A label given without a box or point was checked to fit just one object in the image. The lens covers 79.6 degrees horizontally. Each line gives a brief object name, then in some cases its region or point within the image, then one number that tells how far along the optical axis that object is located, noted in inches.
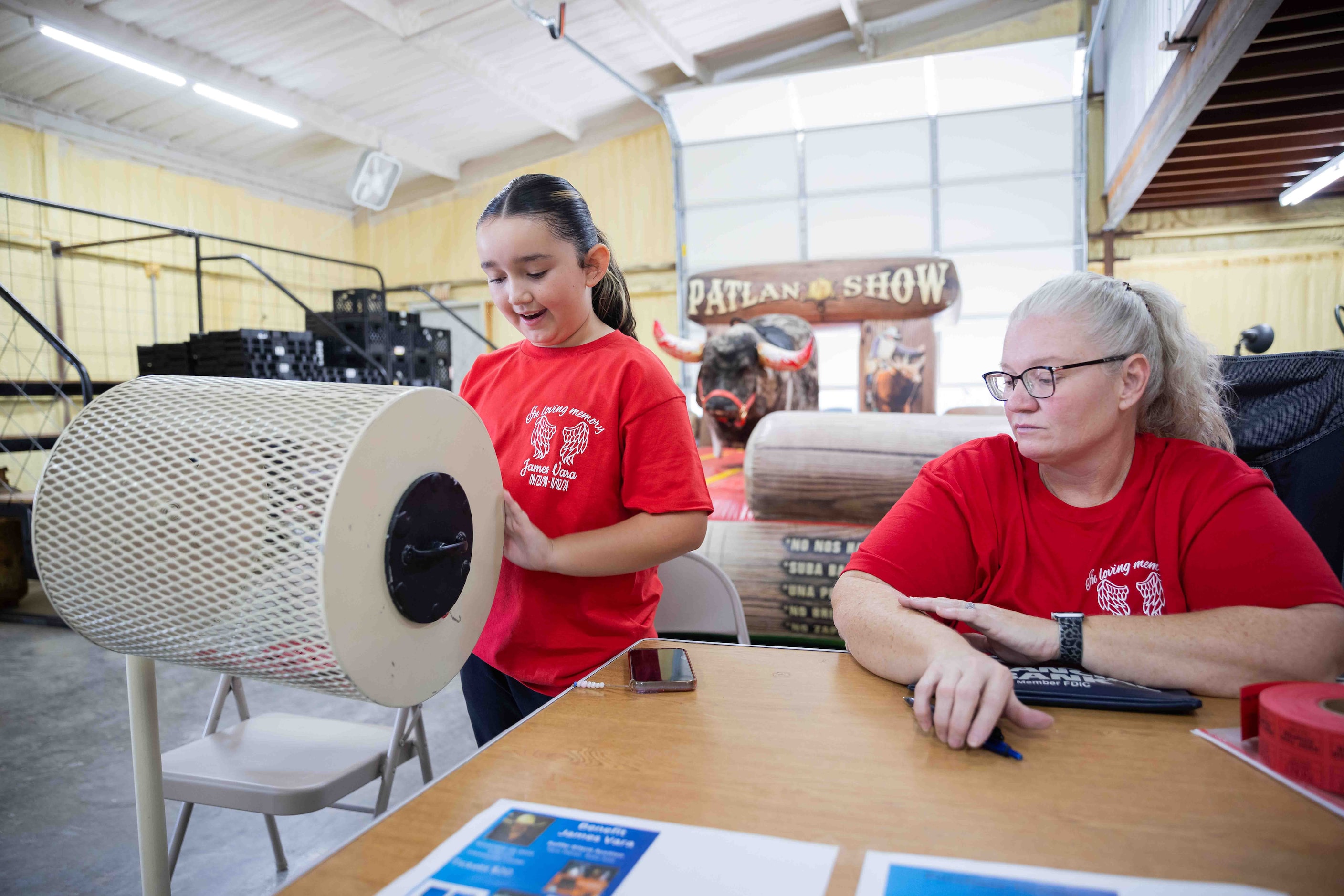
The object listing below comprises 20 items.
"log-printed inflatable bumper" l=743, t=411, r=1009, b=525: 91.6
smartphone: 37.1
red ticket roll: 25.8
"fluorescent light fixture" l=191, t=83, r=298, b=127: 313.9
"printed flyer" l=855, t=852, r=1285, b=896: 21.1
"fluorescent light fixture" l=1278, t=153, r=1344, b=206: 247.2
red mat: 109.3
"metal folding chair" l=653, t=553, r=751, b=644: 59.2
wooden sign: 257.4
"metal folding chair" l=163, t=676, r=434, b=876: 57.4
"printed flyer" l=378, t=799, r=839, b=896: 21.9
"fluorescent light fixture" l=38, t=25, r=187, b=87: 266.4
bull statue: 145.3
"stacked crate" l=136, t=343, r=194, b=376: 262.4
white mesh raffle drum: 26.1
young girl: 45.3
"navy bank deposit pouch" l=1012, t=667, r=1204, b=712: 32.9
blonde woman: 36.5
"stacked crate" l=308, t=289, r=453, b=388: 320.8
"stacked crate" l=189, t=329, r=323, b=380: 237.6
